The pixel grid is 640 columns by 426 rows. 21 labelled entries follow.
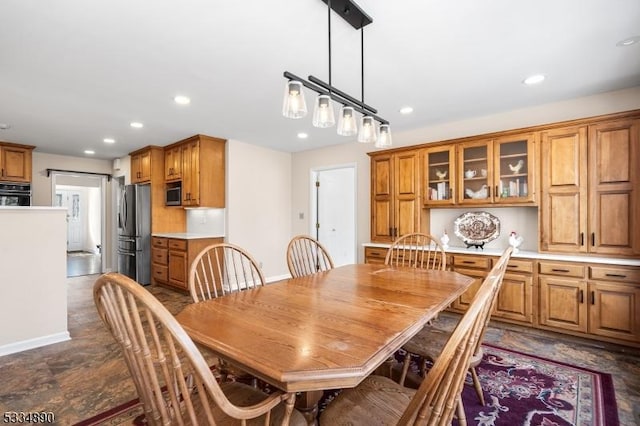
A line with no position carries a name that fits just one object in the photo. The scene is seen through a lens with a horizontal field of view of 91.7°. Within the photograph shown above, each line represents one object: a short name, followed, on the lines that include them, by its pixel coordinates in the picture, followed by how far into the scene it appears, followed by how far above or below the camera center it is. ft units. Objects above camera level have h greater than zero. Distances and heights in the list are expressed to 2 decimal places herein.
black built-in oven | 16.17 +0.96
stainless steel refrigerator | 16.75 -1.07
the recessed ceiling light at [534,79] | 8.77 +3.80
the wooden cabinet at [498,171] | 10.66 +1.47
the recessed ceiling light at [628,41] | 6.96 +3.86
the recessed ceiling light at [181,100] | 10.16 +3.73
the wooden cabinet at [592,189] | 9.05 +0.68
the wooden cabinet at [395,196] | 13.05 +0.65
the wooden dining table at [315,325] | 3.01 -1.51
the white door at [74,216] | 31.96 -0.46
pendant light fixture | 5.17 +1.97
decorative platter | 11.97 -0.68
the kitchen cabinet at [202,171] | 15.07 +2.03
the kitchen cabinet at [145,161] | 17.11 +2.83
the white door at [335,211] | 18.30 +0.00
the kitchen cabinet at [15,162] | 16.11 +2.66
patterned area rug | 5.88 -3.96
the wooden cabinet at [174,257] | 14.83 -2.31
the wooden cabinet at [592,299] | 8.63 -2.62
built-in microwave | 16.39 +0.93
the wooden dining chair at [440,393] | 2.57 -1.59
